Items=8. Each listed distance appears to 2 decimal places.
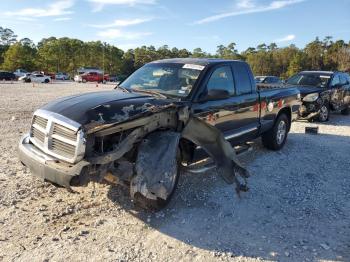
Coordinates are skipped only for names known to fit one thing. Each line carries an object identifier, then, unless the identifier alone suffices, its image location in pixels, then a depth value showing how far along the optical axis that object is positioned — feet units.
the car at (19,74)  184.24
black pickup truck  14.03
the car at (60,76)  218.01
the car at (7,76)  168.40
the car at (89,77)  182.60
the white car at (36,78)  161.68
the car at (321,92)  41.37
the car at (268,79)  73.57
